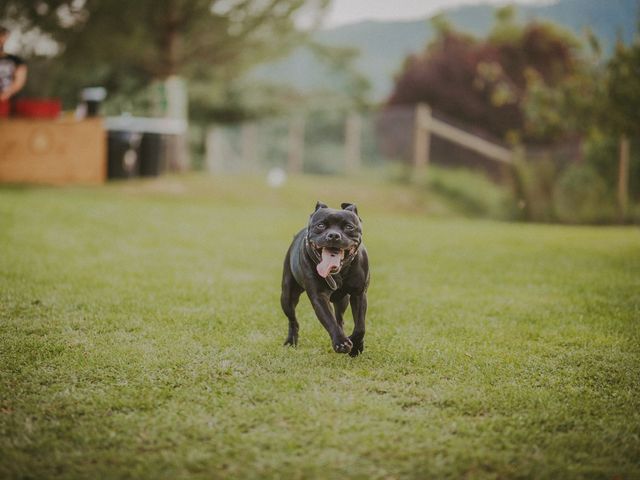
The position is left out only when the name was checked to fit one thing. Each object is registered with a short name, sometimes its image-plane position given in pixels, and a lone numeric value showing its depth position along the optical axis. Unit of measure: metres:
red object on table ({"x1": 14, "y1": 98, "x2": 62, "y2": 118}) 13.69
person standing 11.70
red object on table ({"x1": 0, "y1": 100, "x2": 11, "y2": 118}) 13.44
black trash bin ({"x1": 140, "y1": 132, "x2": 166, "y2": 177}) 14.61
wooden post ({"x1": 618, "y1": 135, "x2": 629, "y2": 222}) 13.62
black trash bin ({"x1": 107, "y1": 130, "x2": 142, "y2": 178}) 13.96
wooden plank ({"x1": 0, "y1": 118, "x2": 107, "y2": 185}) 13.49
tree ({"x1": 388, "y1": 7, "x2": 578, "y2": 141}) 21.33
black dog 3.76
